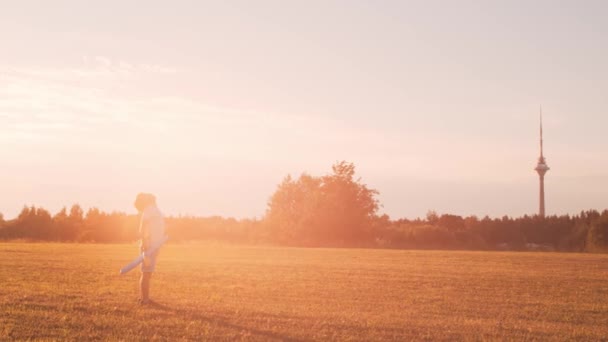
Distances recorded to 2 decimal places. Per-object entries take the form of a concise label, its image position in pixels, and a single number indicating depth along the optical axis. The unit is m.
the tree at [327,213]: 81.50
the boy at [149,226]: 14.65
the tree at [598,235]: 71.88
